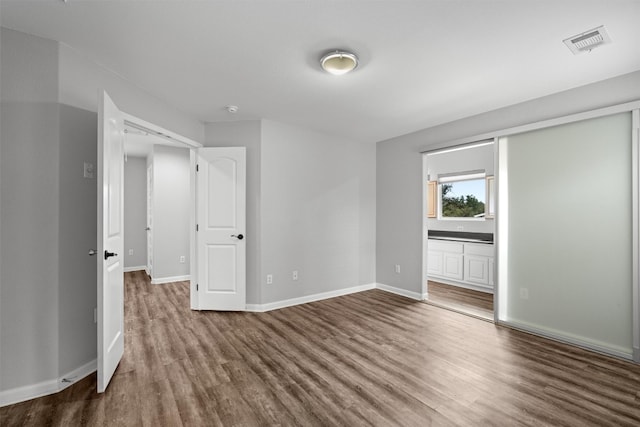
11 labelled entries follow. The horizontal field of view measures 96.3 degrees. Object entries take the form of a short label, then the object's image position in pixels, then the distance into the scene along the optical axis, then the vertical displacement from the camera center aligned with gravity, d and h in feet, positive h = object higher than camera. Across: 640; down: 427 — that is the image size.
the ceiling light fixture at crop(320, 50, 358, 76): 7.35 +4.05
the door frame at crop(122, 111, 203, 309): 12.19 +0.19
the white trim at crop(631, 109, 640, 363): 8.38 -0.39
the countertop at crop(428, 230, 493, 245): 15.97 -1.35
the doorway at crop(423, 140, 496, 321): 15.06 -0.94
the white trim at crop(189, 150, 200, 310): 12.75 -1.15
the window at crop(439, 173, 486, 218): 18.04 +1.22
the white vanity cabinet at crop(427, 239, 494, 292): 15.46 -2.86
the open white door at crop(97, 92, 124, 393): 6.77 -0.65
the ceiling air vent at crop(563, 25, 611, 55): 6.59 +4.18
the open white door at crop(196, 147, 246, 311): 12.62 -0.47
